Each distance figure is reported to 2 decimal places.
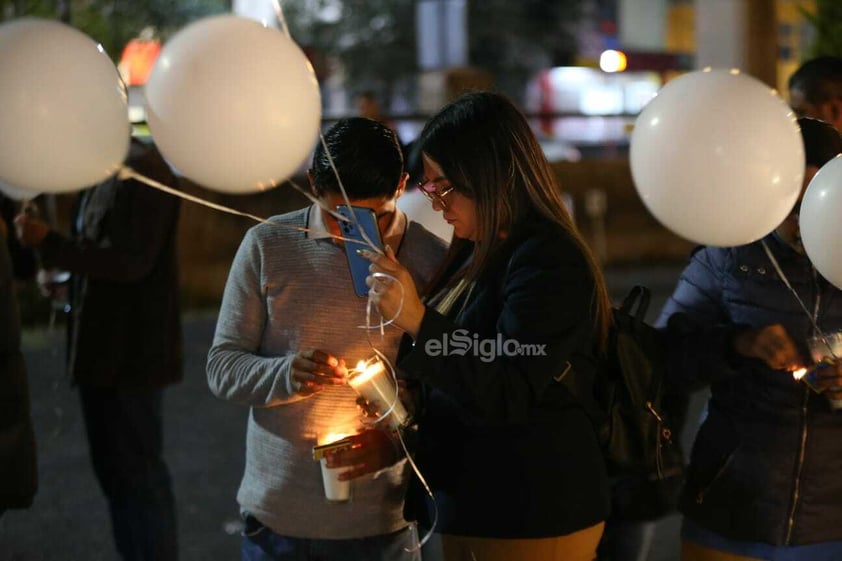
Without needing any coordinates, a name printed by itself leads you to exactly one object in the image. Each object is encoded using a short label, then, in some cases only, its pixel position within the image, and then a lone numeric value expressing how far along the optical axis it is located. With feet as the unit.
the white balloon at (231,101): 15.02
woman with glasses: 15.99
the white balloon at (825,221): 17.52
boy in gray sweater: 17.83
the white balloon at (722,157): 16.05
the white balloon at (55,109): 15.44
